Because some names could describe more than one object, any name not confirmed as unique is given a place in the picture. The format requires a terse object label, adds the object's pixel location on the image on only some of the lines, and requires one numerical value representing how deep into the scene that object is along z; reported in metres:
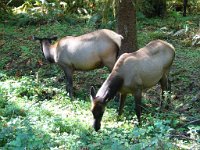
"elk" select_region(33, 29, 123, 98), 11.00
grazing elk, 8.92
